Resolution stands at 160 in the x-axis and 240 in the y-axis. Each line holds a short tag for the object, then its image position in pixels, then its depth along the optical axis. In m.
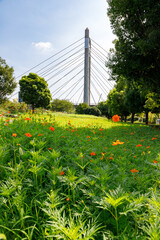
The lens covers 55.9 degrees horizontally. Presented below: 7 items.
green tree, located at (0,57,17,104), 25.01
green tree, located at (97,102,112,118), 47.66
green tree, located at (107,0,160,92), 7.88
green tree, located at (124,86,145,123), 17.23
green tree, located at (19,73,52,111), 25.72
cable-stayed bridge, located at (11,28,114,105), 28.24
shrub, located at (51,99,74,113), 53.42
